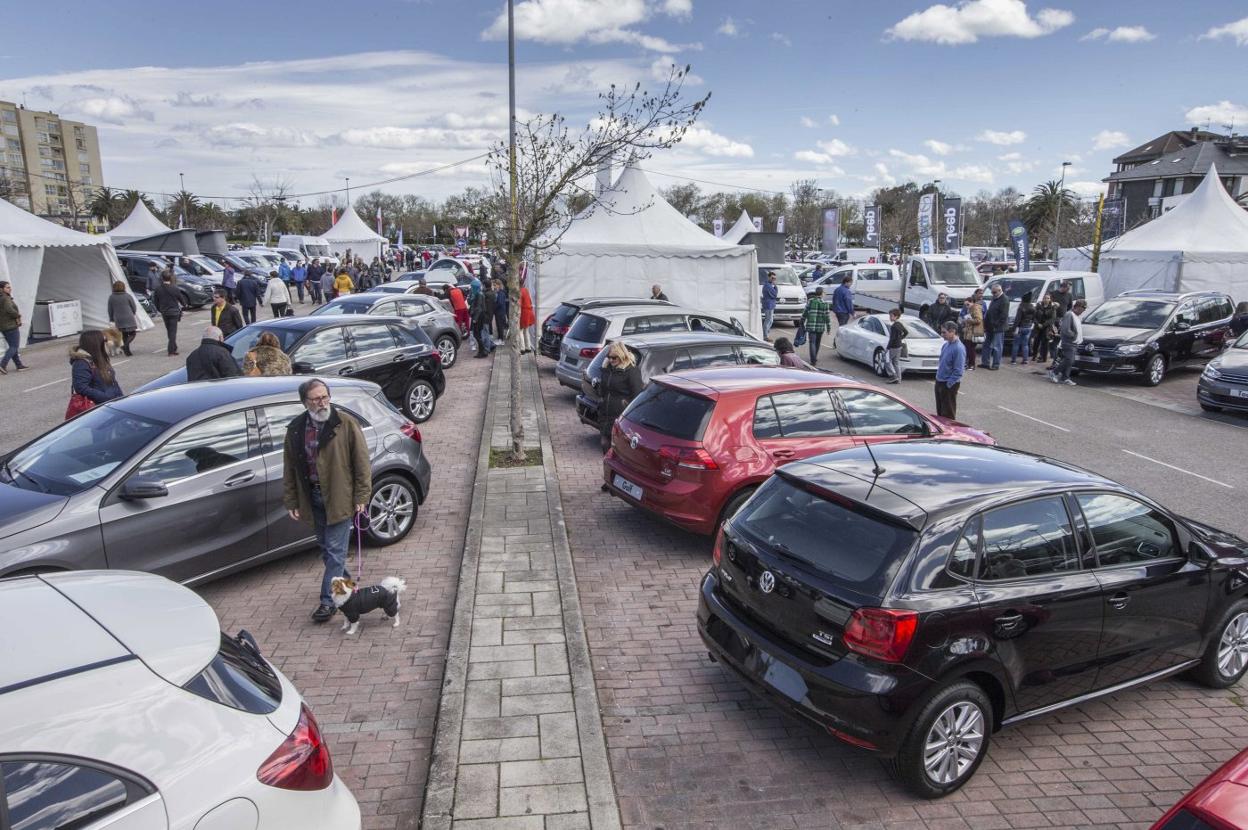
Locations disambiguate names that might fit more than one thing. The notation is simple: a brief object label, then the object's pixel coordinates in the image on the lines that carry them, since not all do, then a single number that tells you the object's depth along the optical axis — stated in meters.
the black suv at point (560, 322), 16.33
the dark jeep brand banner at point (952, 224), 29.52
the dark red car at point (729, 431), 7.08
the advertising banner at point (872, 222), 46.25
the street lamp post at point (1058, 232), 52.09
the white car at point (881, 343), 17.00
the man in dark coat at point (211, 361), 9.73
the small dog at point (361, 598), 5.72
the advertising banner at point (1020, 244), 25.66
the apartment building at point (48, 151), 121.12
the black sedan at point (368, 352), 11.31
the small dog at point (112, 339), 9.68
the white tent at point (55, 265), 18.62
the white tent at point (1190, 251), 21.81
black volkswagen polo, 4.07
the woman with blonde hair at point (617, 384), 9.62
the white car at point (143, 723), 2.29
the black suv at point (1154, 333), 16.91
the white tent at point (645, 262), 20.72
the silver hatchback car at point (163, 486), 5.44
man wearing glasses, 5.73
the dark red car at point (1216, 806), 2.43
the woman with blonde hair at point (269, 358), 9.74
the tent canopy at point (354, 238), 43.97
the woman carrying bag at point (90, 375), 8.99
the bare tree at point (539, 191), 9.82
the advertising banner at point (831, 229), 41.72
